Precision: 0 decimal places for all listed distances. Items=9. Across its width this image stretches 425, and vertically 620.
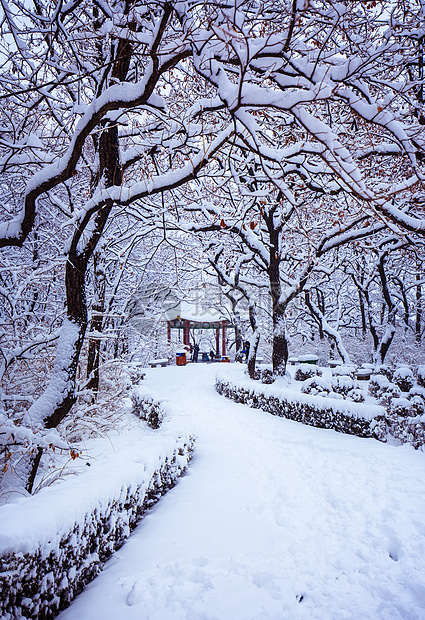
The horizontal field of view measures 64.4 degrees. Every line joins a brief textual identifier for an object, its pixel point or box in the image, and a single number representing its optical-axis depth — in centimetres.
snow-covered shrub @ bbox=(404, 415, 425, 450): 589
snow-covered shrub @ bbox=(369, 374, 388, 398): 1049
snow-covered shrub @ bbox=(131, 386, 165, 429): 845
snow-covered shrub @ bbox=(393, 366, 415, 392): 1114
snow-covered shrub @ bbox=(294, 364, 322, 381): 1521
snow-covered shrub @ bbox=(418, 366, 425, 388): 1114
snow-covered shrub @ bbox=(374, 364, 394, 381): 1447
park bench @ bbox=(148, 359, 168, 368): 2749
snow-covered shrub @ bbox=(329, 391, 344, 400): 926
